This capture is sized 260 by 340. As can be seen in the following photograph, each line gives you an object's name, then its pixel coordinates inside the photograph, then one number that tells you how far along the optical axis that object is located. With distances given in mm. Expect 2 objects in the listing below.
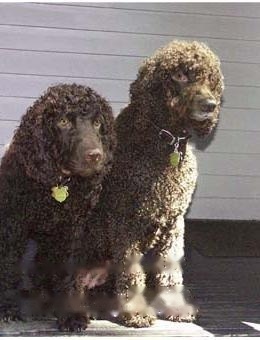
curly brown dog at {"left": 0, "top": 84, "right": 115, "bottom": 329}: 2955
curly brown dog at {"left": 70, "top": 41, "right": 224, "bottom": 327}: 3082
